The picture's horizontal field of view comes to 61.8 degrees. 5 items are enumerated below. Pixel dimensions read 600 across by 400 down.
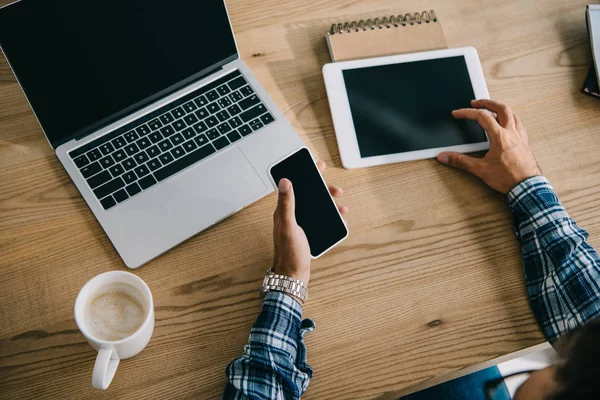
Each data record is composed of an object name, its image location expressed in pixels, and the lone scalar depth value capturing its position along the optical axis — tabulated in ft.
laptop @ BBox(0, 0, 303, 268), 2.37
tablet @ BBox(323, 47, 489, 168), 2.88
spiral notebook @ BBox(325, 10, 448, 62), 3.10
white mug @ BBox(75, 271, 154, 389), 2.02
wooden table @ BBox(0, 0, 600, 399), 2.37
